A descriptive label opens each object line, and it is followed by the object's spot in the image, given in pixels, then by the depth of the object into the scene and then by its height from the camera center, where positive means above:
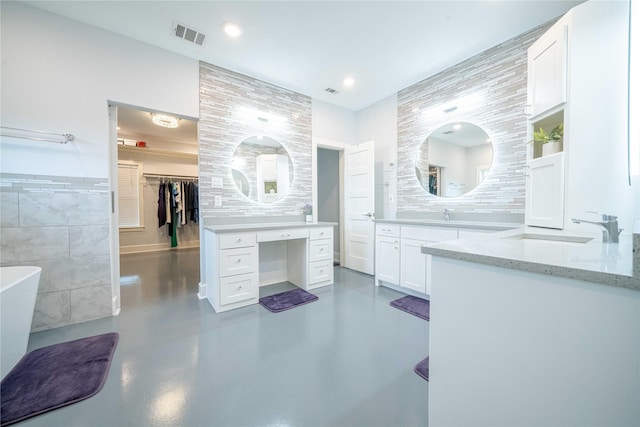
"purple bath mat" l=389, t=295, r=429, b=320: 2.39 -1.05
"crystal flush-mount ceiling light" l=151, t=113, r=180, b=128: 4.07 +1.51
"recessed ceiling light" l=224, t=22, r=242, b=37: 2.29 +1.74
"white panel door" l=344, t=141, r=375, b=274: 3.64 +0.00
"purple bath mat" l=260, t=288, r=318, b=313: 2.58 -1.06
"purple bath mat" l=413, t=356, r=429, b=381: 1.53 -1.06
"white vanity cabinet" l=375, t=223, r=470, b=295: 2.62 -0.56
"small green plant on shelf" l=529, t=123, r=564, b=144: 1.81 +0.56
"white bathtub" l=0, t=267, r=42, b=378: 1.45 -0.66
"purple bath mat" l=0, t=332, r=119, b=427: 1.30 -1.07
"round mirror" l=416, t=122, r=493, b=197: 2.77 +0.61
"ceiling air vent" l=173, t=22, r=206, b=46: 2.31 +1.74
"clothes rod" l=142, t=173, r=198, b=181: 5.65 +0.79
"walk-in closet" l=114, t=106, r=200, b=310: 4.75 +0.34
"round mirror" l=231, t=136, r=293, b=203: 3.18 +0.54
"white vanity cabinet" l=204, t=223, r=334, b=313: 2.51 -0.64
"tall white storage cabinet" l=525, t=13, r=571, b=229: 1.68 +0.72
